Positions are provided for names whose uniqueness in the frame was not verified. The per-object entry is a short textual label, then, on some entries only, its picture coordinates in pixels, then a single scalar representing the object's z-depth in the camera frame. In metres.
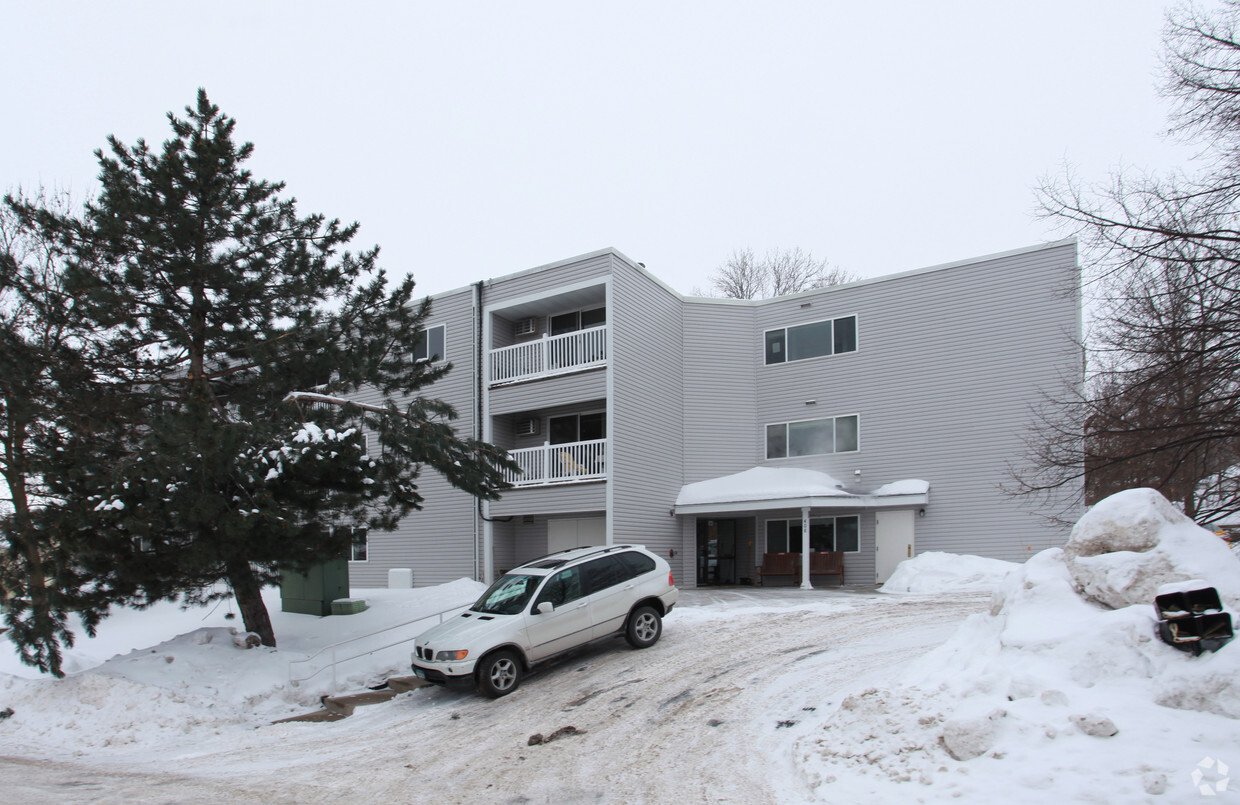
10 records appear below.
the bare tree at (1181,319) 8.76
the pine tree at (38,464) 11.22
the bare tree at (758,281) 42.03
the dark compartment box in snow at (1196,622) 6.20
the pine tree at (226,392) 11.37
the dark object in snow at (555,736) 8.46
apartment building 19.88
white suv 10.77
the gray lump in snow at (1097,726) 5.82
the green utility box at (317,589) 16.44
